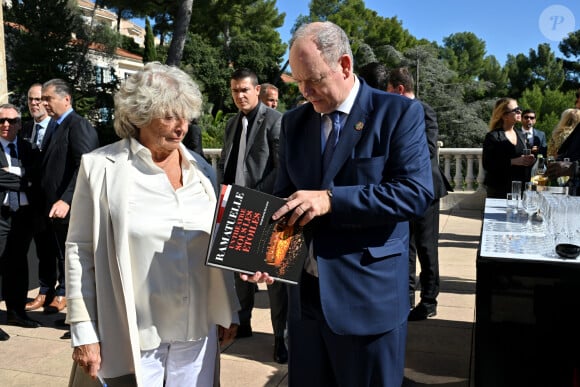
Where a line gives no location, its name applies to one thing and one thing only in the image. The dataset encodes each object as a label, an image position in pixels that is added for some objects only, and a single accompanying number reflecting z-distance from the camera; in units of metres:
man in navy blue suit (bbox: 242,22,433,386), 2.10
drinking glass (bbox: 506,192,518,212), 4.38
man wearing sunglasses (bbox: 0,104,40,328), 5.29
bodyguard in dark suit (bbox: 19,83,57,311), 5.84
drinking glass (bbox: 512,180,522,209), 4.57
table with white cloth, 2.94
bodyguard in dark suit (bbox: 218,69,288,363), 4.34
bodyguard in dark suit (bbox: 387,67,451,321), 5.10
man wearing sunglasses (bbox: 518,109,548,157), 7.56
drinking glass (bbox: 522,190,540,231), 4.01
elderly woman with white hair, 2.27
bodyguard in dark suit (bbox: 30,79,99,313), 5.23
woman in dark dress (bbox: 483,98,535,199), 6.34
